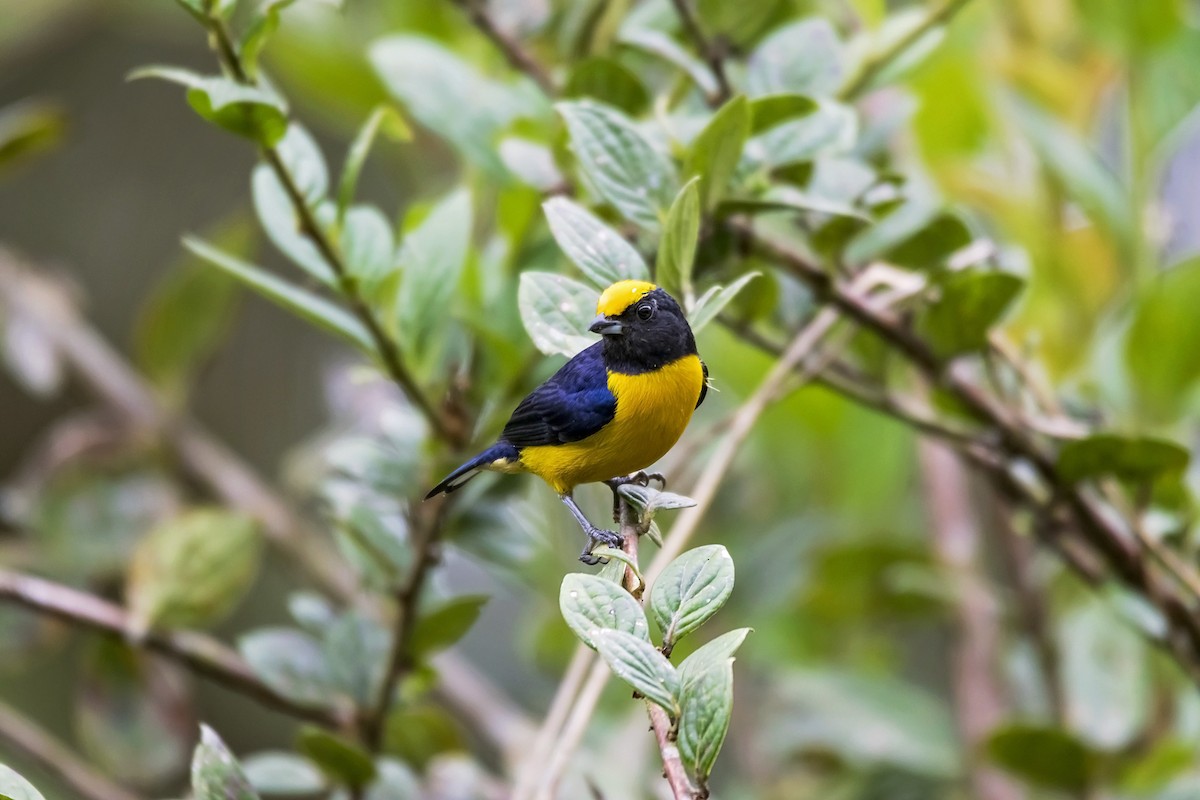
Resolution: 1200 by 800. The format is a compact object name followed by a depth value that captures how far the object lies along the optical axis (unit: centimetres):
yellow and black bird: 494
